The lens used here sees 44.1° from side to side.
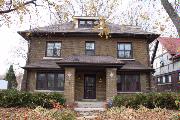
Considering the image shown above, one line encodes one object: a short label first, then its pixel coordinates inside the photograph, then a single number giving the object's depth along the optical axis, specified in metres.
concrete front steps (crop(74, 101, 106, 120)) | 14.39
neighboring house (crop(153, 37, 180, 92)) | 29.97
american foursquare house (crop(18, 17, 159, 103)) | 21.06
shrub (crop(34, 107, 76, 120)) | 8.91
